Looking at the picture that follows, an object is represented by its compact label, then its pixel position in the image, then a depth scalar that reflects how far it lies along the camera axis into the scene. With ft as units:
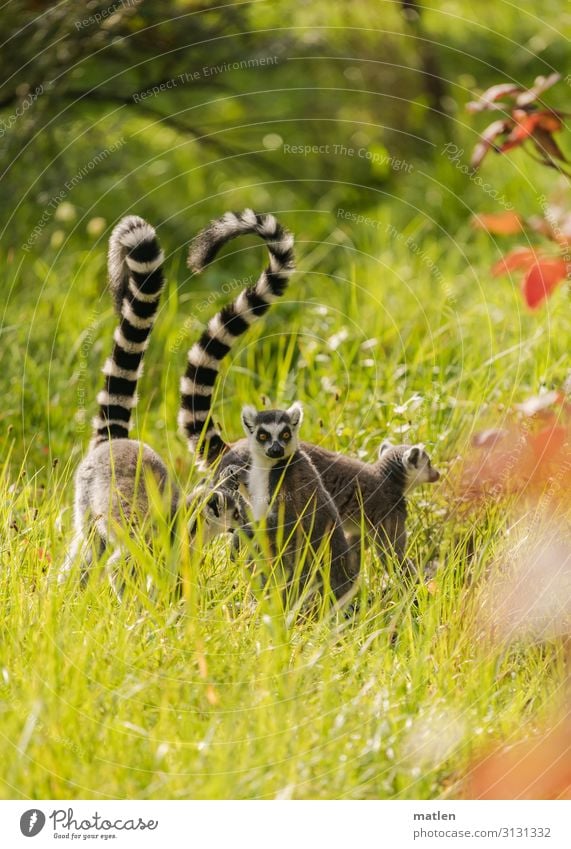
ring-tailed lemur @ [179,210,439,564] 23.79
